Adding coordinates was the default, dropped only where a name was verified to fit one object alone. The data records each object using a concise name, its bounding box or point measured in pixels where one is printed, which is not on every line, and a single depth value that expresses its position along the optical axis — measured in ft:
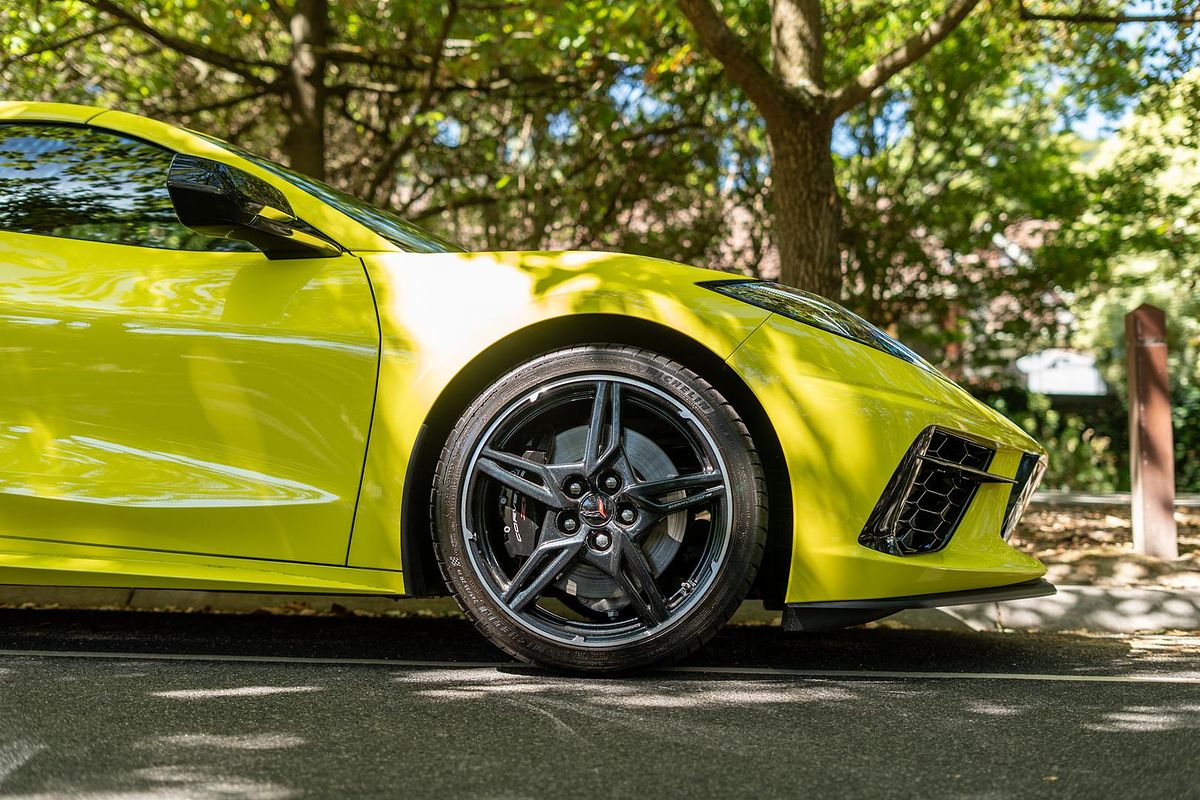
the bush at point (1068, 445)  38.65
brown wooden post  17.35
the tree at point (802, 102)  17.88
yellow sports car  8.73
